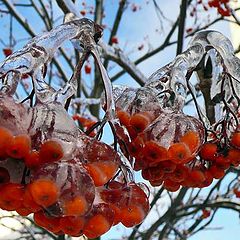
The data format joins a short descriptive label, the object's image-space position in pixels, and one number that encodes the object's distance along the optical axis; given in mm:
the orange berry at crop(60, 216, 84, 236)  270
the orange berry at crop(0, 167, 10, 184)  262
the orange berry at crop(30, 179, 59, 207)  248
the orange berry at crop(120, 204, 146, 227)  292
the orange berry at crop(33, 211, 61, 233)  274
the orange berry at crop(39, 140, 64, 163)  251
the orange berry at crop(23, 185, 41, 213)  258
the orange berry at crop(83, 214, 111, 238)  275
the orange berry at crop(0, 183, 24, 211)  261
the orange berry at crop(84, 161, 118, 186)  269
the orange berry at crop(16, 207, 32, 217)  277
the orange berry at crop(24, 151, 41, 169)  256
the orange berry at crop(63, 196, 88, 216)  254
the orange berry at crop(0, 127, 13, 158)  251
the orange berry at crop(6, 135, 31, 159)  248
